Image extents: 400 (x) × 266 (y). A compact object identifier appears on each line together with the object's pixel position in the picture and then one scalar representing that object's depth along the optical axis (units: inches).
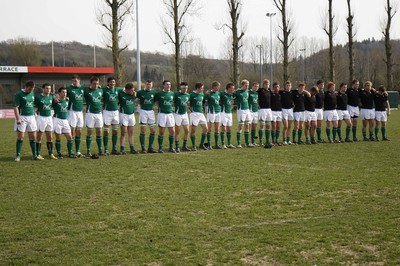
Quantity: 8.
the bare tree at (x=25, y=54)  2817.2
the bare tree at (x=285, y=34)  1311.5
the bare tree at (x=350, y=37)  1475.9
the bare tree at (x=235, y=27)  1218.0
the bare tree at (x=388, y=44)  1658.1
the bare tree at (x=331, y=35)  1438.2
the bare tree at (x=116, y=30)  1061.8
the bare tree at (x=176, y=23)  1312.7
